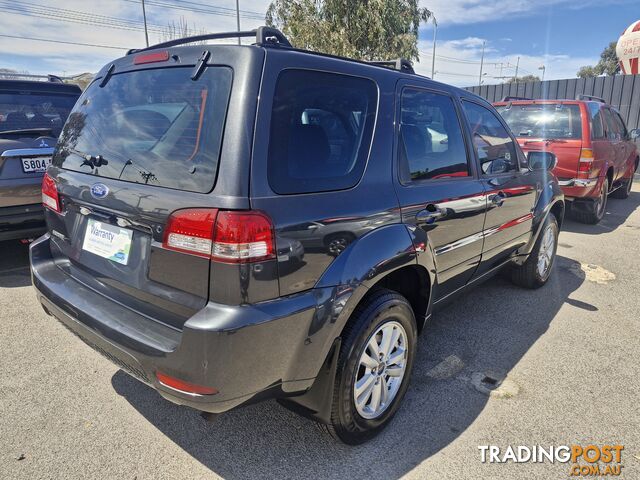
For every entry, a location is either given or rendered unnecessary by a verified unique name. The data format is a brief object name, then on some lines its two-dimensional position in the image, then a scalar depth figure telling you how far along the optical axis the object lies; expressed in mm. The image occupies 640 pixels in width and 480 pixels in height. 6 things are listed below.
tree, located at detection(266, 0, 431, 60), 12469
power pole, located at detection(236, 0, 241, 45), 22712
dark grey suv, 1697
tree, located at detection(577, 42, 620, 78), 53491
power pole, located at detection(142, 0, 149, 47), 26656
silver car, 3992
